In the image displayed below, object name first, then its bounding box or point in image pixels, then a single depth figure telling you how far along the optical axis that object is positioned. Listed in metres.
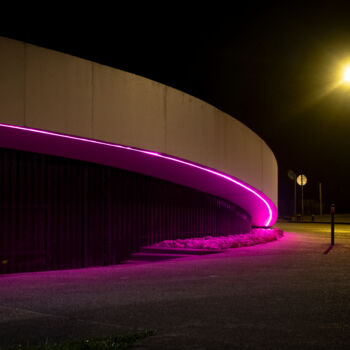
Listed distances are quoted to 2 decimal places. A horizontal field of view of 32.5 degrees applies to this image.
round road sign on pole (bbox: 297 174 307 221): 37.56
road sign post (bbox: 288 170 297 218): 39.81
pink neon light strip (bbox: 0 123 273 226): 11.33
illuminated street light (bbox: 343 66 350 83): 18.25
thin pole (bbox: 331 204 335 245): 17.19
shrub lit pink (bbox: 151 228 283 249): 15.42
